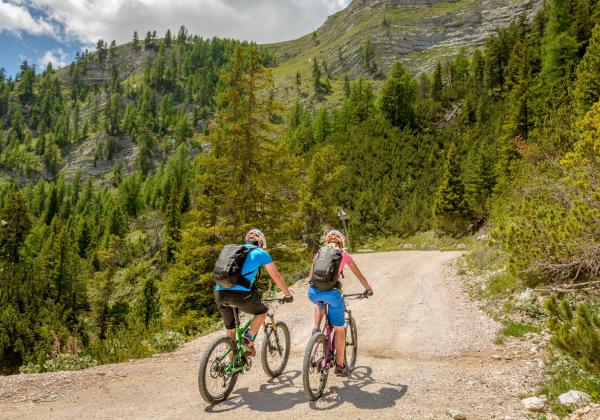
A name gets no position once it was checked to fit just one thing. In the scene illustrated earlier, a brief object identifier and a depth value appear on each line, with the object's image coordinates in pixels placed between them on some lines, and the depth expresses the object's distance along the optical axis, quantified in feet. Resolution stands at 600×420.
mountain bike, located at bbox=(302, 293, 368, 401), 17.53
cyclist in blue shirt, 18.05
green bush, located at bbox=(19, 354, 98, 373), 26.24
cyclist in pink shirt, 18.86
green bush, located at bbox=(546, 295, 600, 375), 14.61
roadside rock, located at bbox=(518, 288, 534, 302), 32.93
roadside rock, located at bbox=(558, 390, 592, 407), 16.23
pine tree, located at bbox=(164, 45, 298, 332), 55.11
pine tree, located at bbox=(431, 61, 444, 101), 226.58
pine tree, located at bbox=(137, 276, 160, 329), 120.78
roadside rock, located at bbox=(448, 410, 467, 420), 16.57
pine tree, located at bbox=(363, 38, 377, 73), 516.32
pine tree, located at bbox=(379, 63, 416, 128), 204.54
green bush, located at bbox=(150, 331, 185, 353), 30.12
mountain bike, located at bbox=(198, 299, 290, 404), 17.47
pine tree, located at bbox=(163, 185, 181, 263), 209.05
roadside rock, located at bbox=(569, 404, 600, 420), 14.73
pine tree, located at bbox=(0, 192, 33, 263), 183.93
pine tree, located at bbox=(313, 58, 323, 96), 537.24
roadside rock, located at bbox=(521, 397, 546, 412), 16.93
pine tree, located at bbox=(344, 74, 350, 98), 452.35
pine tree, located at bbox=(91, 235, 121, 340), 122.52
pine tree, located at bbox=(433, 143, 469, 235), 119.89
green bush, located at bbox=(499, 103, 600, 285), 27.76
